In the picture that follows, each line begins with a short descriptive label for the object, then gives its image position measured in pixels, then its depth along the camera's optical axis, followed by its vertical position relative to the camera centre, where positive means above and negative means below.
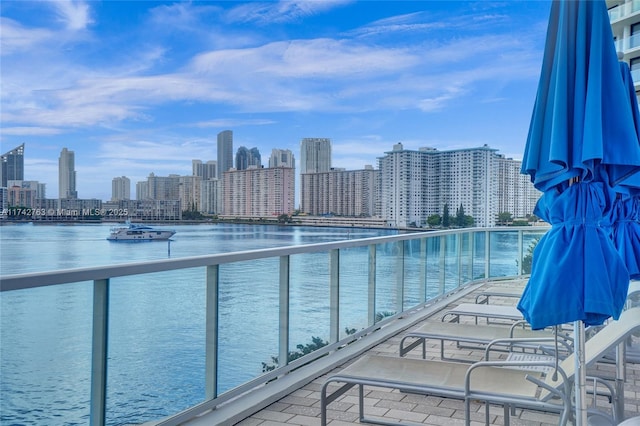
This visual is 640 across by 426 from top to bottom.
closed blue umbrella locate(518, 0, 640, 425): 2.24 +0.17
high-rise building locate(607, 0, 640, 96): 38.81 +12.55
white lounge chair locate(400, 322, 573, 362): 4.36 -0.97
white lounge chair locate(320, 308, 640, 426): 2.85 -0.93
